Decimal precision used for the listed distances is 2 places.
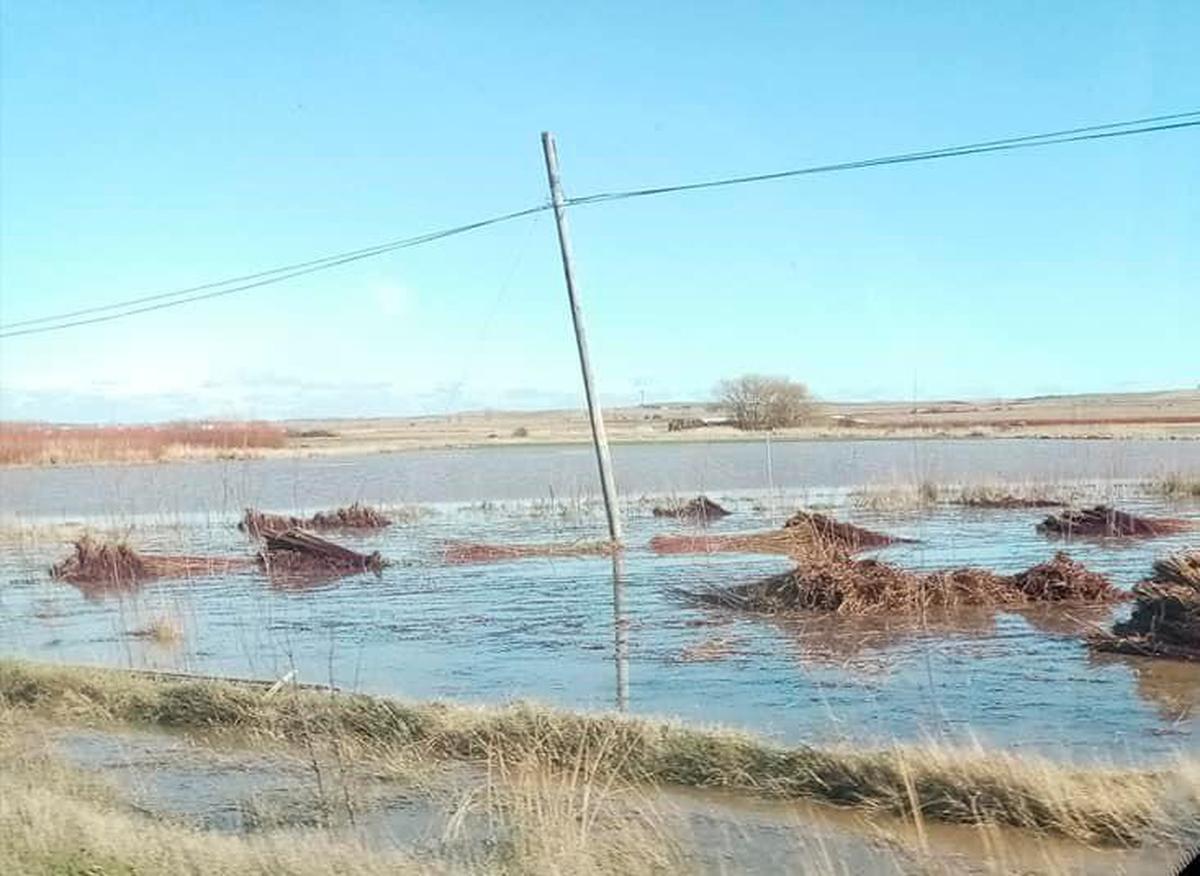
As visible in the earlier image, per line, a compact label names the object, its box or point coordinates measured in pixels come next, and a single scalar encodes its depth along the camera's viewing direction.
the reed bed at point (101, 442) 46.75
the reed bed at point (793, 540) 23.19
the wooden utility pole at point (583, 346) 24.83
